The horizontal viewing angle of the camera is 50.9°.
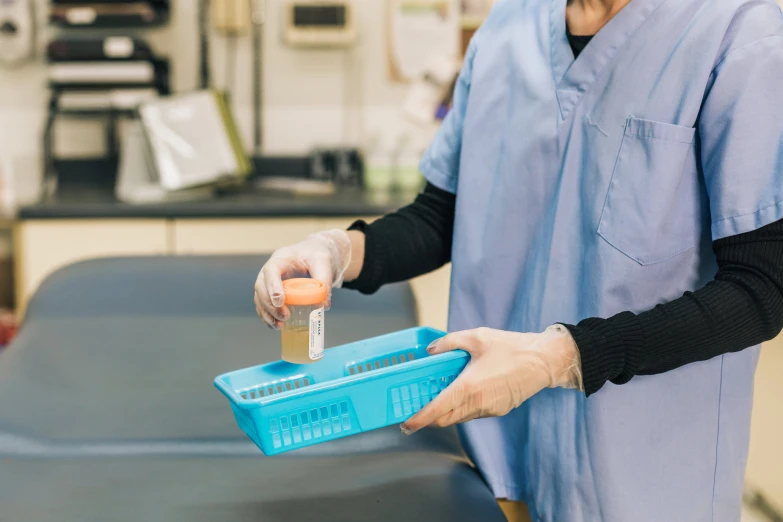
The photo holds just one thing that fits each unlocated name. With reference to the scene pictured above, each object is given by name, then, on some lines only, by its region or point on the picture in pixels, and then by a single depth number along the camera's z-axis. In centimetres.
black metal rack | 274
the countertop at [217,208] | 247
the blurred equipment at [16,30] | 285
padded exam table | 108
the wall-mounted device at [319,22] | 288
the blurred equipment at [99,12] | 273
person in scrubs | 95
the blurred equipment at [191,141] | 261
